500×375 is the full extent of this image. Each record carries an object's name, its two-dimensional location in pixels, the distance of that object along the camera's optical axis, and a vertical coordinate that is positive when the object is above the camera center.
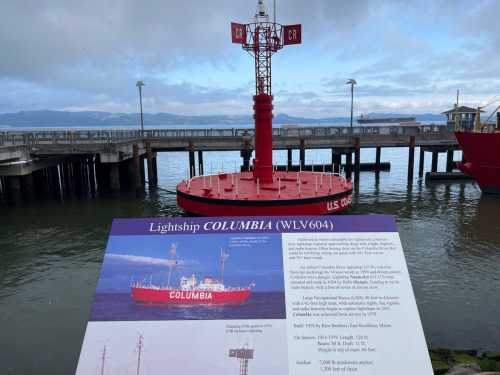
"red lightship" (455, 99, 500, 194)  33.06 -2.78
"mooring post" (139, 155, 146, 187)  43.25 -4.17
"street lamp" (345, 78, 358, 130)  53.06 +6.20
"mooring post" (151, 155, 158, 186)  40.06 -4.32
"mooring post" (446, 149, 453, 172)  48.53 -4.63
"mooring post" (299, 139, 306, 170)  40.62 -1.99
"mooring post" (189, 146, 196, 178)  39.31 -3.01
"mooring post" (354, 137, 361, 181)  41.12 -3.21
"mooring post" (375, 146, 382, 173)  48.05 -4.72
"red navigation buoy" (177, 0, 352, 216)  19.44 -3.51
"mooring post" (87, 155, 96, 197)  40.69 -4.49
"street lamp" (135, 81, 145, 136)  50.00 +5.92
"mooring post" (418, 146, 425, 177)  47.40 -4.65
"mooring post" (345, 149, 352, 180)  45.56 -4.55
